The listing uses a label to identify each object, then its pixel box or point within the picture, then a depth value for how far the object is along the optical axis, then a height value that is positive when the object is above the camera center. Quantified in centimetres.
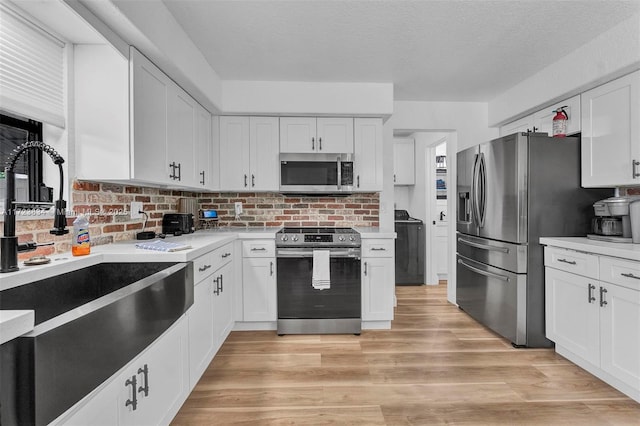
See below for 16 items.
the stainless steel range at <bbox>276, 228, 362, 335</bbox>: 306 -69
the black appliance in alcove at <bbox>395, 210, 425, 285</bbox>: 486 -60
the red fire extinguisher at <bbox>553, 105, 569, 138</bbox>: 283 +74
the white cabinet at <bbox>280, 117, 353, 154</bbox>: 344 +80
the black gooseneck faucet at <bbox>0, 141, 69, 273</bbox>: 126 -4
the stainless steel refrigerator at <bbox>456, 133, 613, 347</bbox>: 273 -3
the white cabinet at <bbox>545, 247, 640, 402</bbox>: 201 -71
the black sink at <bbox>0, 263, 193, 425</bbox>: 75 -37
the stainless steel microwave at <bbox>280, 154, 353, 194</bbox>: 340 +39
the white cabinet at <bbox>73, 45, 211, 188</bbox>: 192 +58
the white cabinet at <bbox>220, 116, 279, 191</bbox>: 344 +61
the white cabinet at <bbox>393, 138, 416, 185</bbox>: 533 +77
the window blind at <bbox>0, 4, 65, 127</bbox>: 153 +72
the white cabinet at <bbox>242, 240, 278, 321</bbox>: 310 -65
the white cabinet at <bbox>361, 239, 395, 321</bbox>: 312 -64
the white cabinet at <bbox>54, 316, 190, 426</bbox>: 109 -72
